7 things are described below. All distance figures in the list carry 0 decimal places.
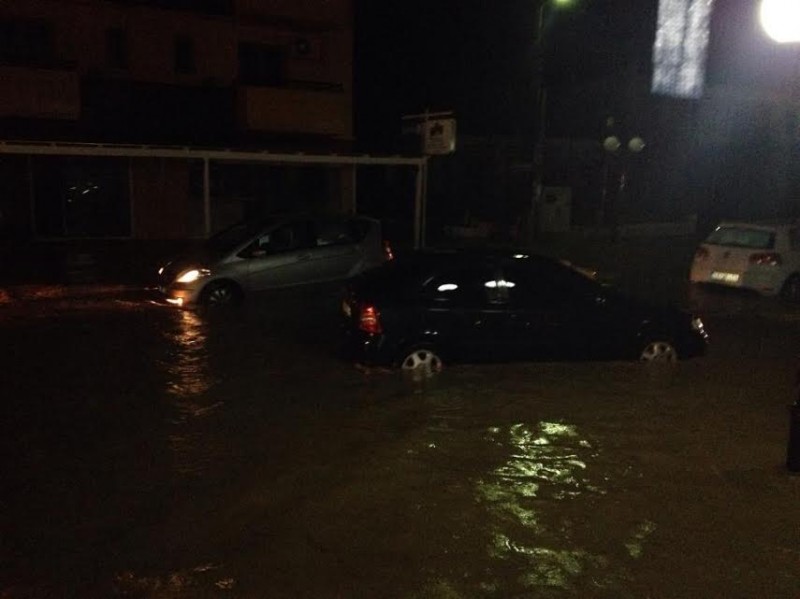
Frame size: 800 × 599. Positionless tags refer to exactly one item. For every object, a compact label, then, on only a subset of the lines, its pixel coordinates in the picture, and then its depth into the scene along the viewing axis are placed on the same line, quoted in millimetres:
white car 15672
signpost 17781
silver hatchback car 12641
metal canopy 15203
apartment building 18281
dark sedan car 8797
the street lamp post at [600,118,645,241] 24859
